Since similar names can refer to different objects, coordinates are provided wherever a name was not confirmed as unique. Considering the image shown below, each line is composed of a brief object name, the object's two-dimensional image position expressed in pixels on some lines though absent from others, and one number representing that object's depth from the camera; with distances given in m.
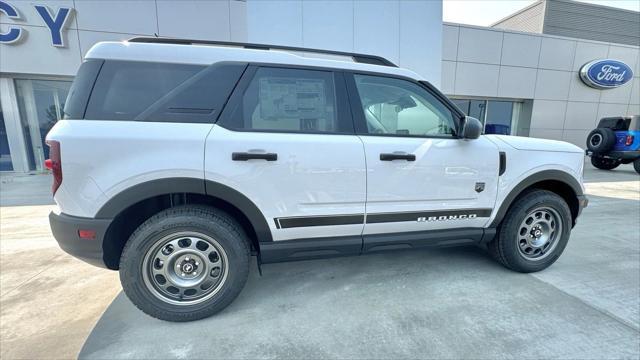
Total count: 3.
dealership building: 7.77
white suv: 2.00
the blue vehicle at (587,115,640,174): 10.15
